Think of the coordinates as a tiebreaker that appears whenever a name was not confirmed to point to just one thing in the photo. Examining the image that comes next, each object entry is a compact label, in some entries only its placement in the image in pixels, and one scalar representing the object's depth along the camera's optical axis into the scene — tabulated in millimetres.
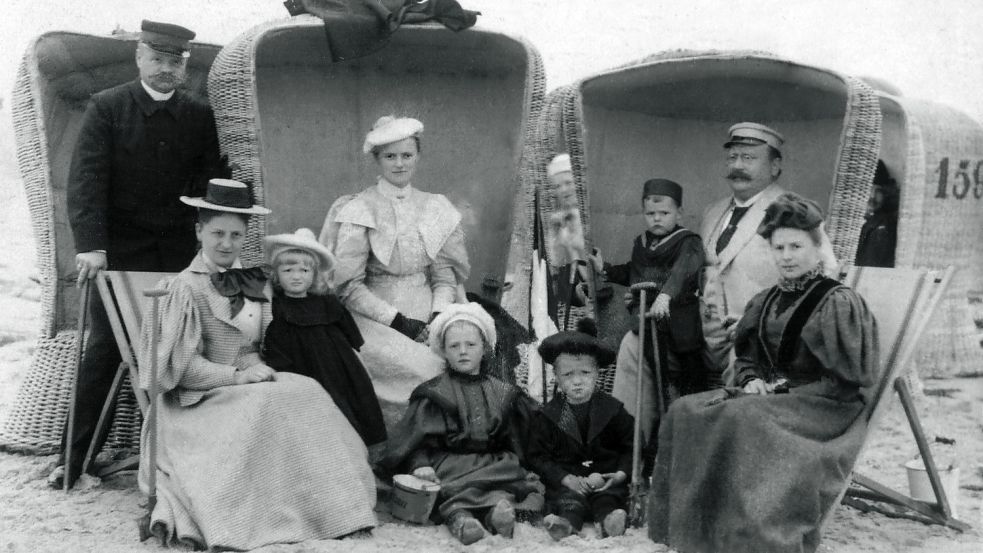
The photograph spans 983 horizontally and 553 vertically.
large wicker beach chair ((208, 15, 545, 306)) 5480
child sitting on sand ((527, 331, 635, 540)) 3867
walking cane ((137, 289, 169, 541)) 3527
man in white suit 4664
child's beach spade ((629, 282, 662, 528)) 3752
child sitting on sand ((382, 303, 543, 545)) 3807
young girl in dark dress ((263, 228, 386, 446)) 4148
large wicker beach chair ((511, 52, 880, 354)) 4684
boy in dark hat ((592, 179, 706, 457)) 4621
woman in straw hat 3473
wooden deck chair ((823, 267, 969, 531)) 3877
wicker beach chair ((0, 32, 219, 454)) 4789
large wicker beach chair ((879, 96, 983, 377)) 7148
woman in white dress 4680
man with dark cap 4414
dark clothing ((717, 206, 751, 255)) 4805
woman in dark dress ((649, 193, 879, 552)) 3359
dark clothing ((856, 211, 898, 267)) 6926
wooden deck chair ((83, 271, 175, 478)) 4125
